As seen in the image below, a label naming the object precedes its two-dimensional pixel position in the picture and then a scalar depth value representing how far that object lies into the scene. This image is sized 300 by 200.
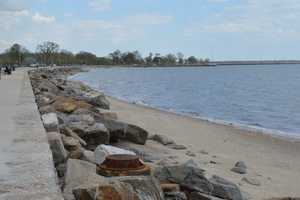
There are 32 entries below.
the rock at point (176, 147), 11.43
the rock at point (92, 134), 8.63
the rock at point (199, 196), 5.43
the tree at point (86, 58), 165.77
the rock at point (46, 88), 21.97
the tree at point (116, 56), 180.50
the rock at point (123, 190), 3.83
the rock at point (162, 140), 11.82
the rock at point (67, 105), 12.16
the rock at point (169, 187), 5.22
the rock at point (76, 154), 6.29
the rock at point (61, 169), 5.44
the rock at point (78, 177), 4.24
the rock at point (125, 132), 9.70
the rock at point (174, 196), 5.14
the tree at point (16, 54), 98.05
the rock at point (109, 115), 12.94
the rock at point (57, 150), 5.83
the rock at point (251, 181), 8.34
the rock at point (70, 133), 7.97
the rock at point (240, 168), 9.30
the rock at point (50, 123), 7.34
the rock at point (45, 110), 9.56
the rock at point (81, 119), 9.41
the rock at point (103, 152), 5.59
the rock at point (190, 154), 10.61
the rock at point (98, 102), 19.55
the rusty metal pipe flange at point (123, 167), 4.65
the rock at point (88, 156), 6.08
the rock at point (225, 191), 5.84
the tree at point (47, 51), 123.99
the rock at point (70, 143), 7.01
